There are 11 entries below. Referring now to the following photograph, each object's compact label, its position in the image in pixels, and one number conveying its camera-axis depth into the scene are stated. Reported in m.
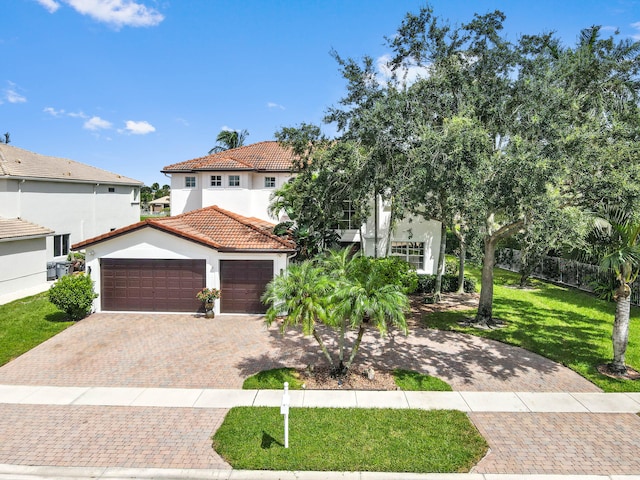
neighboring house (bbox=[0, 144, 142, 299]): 22.89
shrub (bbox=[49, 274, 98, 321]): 16.19
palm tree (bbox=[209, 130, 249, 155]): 54.72
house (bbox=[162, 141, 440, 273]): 23.73
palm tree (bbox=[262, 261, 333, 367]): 10.00
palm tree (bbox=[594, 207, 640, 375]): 11.25
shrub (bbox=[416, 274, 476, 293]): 22.55
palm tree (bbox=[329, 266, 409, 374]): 9.85
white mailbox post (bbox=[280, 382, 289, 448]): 7.89
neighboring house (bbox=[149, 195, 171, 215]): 76.69
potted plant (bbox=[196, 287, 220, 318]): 17.20
